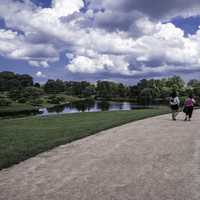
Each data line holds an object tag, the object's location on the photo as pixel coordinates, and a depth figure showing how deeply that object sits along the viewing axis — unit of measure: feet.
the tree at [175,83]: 249.34
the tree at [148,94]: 275.88
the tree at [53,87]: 403.11
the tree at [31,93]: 256.11
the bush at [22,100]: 218.96
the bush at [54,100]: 232.73
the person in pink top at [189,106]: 47.32
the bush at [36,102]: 204.95
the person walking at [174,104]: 47.41
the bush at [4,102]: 176.71
